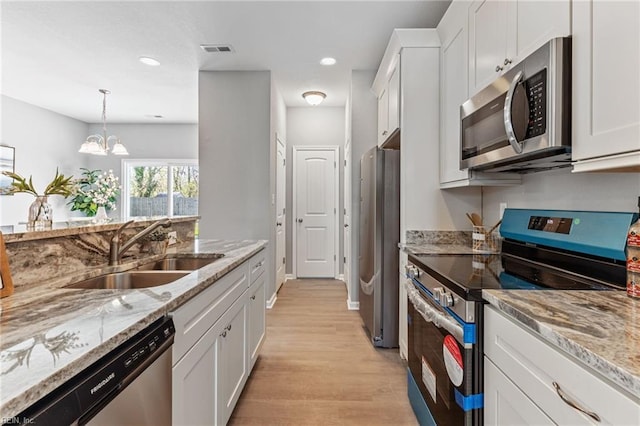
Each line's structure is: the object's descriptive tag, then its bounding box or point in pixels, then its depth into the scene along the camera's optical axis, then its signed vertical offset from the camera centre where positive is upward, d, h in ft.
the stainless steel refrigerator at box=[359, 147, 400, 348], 8.51 -0.95
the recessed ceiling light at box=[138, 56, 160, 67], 11.53 +5.55
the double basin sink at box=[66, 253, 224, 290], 4.51 -1.11
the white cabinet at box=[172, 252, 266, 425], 3.49 -2.02
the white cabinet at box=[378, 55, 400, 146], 7.81 +2.94
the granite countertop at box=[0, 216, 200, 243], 3.65 -0.31
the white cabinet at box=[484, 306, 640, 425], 2.03 -1.40
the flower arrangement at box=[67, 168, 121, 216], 16.28 +0.65
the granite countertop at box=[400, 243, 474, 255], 6.16 -0.84
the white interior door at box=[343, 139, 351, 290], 12.45 +0.32
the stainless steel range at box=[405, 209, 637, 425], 3.63 -0.92
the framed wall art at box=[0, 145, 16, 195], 15.16 +2.39
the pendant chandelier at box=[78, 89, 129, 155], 14.23 +2.91
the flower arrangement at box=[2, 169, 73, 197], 4.19 +0.30
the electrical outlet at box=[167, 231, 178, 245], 7.62 -0.72
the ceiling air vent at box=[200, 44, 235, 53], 10.43 +5.44
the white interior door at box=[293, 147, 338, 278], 16.98 -0.13
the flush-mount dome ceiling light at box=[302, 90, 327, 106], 14.21 +5.13
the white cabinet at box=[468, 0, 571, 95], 3.80 +2.58
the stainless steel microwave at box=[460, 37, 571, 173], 3.62 +1.27
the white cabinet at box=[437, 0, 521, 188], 6.00 +2.39
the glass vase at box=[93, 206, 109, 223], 15.33 -0.25
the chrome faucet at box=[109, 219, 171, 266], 5.25 -0.64
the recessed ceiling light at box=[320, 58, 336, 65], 11.35 +5.44
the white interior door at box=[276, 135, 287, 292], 14.06 -0.07
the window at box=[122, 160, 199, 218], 21.26 +1.53
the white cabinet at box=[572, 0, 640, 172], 2.86 +1.24
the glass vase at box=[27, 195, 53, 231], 4.50 -0.10
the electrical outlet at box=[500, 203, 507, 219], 6.44 +0.04
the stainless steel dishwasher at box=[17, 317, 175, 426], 1.87 -1.29
